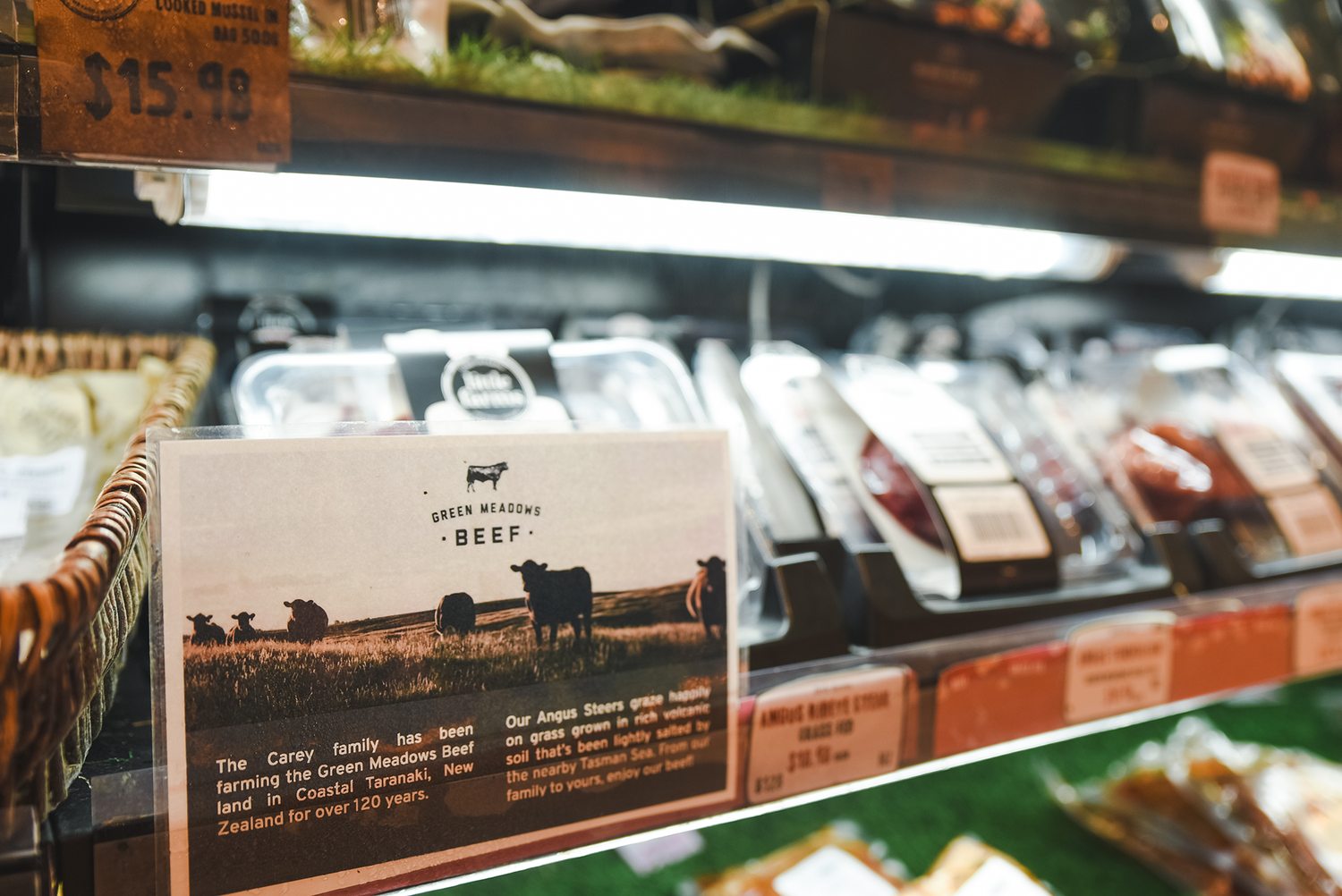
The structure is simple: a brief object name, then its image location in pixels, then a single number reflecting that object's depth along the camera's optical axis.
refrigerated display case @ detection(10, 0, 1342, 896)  0.64
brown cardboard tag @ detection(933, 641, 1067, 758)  0.71
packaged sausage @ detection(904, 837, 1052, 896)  1.07
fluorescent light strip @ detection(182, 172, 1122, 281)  0.71
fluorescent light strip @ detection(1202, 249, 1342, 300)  1.17
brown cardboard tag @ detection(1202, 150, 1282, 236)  0.98
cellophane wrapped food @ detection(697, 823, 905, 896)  1.10
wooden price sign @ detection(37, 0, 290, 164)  0.48
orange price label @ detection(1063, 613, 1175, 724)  0.77
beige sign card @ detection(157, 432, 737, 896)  0.47
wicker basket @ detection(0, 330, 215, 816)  0.37
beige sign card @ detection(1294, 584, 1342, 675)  0.91
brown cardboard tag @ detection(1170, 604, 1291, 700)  0.84
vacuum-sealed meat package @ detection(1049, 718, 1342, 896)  1.21
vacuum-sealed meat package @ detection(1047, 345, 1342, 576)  1.02
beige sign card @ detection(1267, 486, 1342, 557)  1.02
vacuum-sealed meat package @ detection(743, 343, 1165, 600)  0.85
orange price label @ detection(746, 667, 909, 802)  0.62
